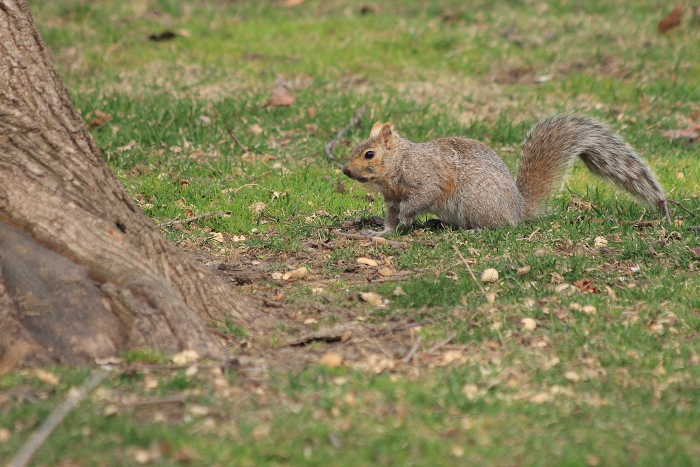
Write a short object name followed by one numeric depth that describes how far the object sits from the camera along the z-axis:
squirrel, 9.70
